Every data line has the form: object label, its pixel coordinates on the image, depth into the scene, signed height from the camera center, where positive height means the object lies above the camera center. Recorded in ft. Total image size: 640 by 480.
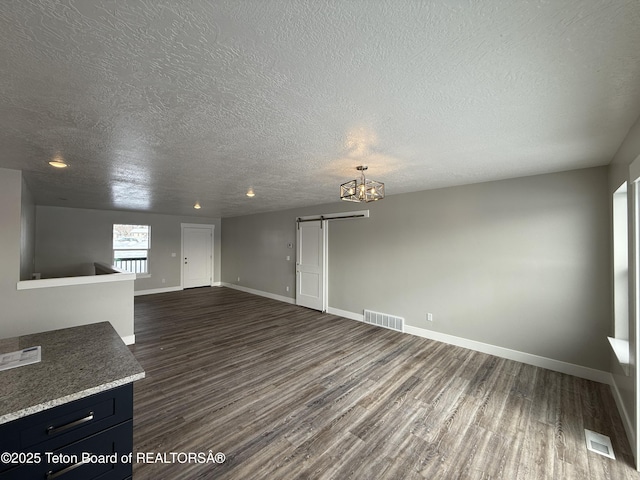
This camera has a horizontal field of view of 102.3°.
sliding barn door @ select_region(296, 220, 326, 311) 18.75 -1.61
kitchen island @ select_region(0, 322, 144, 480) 3.43 -2.51
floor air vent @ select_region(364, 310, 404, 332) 14.71 -4.52
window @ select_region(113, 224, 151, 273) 23.38 -0.30
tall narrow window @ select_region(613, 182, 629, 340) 8.30 -0.65
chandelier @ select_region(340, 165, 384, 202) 8.50 +1.76
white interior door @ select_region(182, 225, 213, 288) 26.94 -1.28
